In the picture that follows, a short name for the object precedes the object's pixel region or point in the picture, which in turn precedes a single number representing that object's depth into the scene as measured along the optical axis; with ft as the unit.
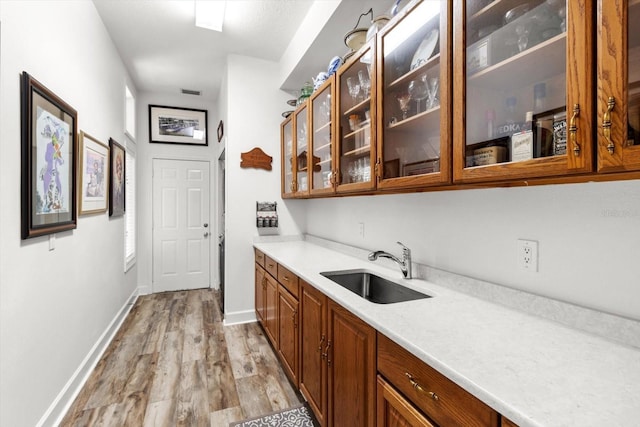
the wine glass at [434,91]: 4.40
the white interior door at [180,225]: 15.07
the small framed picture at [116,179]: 10.10
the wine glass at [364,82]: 6.09
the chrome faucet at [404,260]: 5.84
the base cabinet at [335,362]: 4.08
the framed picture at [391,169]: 5.22
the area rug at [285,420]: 6.09
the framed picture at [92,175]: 7.54
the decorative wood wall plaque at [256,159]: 11.04
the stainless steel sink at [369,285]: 6.04
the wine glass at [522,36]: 3.33
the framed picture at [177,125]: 14.84
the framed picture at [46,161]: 5.05
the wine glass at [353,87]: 6.54
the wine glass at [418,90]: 4.75
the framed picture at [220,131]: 12.93
